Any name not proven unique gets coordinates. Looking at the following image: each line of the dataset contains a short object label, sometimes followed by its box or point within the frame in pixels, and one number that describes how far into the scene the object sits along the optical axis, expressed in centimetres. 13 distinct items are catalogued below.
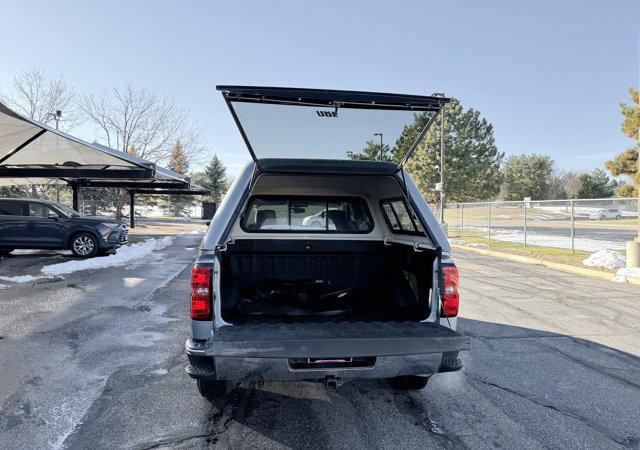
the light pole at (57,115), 2180
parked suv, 1100
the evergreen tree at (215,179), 5089
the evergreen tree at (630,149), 1055
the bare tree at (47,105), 2519
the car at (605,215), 1831
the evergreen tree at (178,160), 2808
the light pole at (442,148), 2327
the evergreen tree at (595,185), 5600
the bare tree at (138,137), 2675
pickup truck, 251
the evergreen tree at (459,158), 3117
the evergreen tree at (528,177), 5778
